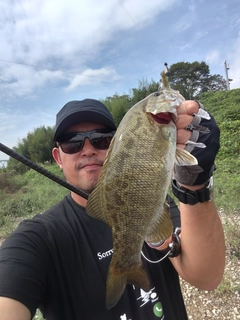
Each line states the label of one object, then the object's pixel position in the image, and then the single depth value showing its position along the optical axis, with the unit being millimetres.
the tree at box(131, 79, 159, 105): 24028
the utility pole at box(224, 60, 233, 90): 27272
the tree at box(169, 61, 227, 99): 34125
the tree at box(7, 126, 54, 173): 33056
